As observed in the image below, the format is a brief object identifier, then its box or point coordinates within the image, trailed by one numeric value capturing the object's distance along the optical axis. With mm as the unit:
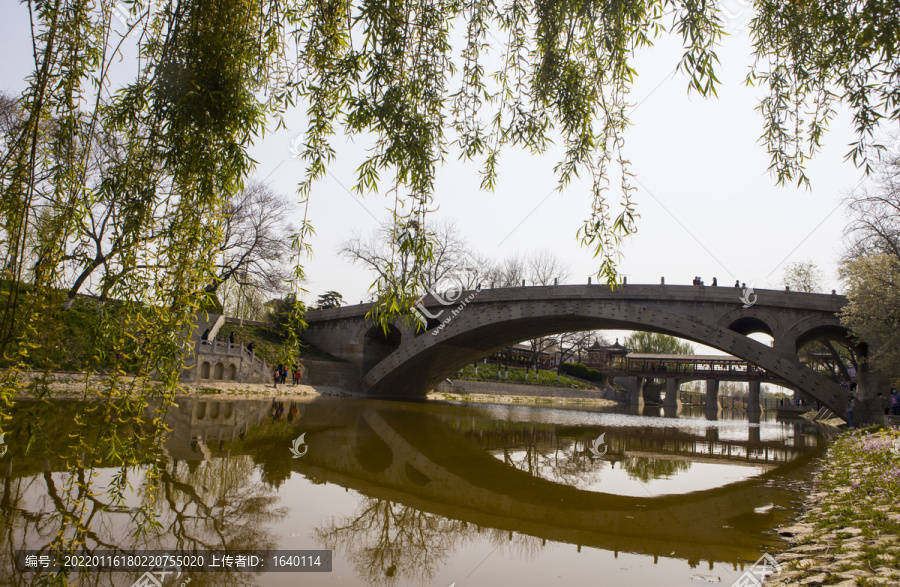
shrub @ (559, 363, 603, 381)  60500
